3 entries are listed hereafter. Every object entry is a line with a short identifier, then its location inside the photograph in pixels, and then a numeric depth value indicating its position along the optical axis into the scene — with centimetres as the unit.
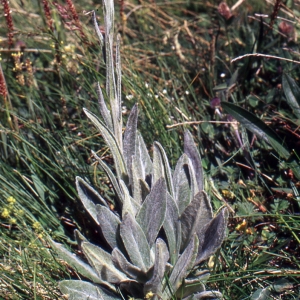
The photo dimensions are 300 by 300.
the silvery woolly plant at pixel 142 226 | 118
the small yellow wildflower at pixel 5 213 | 126
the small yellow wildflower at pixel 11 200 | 127
